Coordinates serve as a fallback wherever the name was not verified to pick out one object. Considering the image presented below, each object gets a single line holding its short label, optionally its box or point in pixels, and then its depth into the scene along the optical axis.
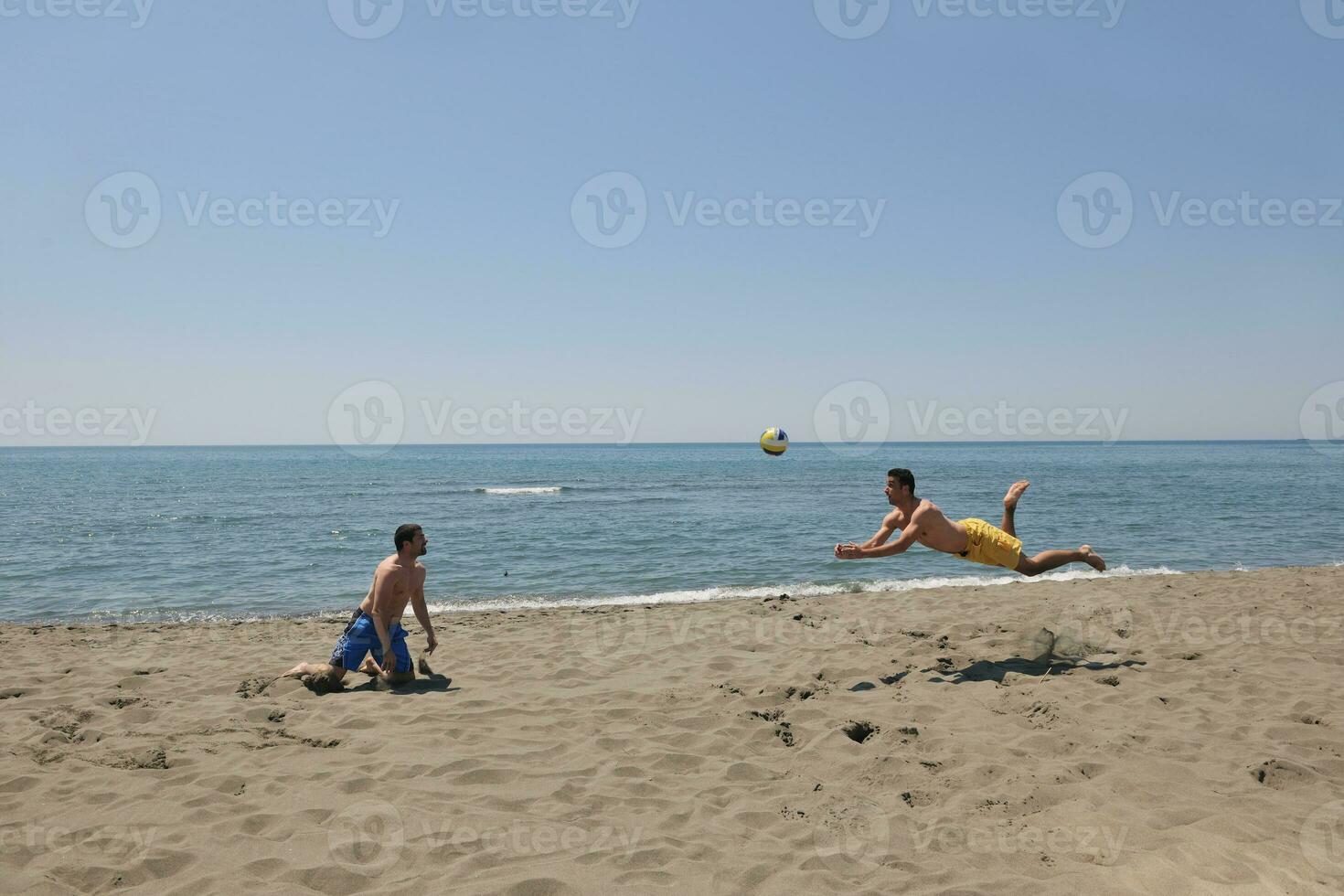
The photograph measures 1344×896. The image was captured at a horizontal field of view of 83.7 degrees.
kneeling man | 6.97
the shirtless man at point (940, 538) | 7.38
